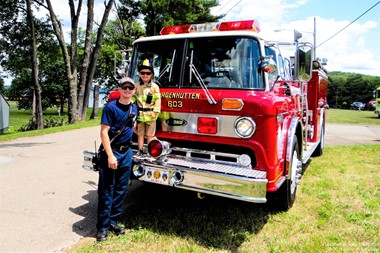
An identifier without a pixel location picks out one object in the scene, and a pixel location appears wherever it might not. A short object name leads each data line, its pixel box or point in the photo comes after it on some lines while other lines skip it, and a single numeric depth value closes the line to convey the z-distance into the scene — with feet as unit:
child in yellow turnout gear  13.43
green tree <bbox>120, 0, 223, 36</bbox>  77.56
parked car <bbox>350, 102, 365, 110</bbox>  201.77
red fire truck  11.52
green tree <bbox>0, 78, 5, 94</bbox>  134.31
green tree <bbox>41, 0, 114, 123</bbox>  54.99
